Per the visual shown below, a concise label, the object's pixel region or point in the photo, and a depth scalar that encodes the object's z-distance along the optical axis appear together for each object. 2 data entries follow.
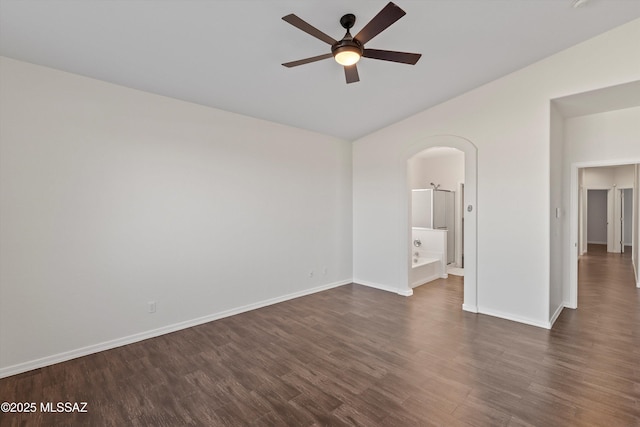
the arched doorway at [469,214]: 4.32
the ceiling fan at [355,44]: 1.99
